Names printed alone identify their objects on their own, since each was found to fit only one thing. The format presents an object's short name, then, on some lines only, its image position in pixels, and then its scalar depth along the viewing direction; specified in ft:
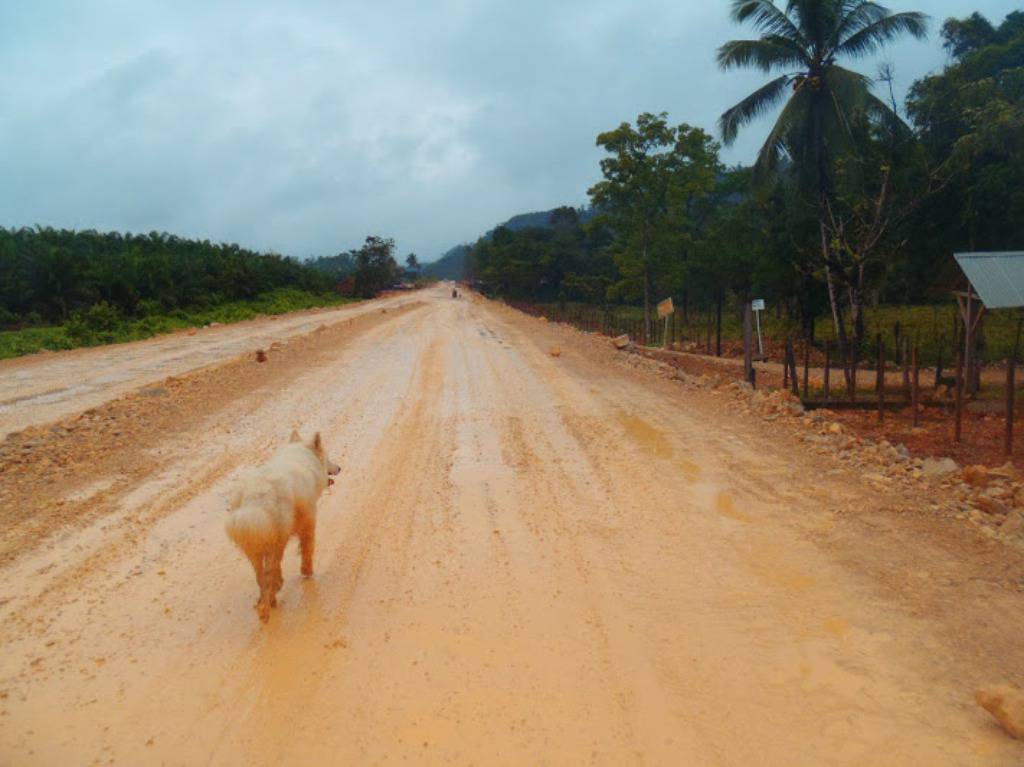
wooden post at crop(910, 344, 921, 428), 35.70
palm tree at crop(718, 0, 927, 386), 61.11
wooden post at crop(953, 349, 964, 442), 30.40
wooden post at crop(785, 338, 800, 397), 42.47
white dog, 13.84
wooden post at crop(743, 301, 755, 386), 45.24
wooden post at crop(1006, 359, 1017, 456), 26.53
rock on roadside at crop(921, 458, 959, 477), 24.73
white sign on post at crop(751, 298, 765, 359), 59.57
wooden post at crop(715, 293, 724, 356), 75.00
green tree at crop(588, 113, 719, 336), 85.56
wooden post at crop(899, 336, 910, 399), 42.90
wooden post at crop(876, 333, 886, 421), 37.01
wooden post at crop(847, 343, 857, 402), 41.45
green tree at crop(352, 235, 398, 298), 220.43
